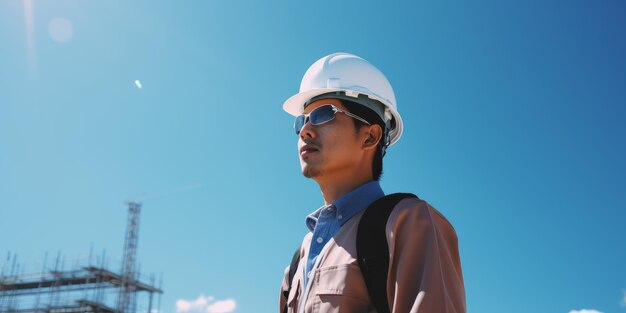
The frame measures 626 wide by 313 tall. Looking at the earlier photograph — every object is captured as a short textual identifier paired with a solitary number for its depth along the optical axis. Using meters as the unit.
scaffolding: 38.41
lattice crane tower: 43.56
